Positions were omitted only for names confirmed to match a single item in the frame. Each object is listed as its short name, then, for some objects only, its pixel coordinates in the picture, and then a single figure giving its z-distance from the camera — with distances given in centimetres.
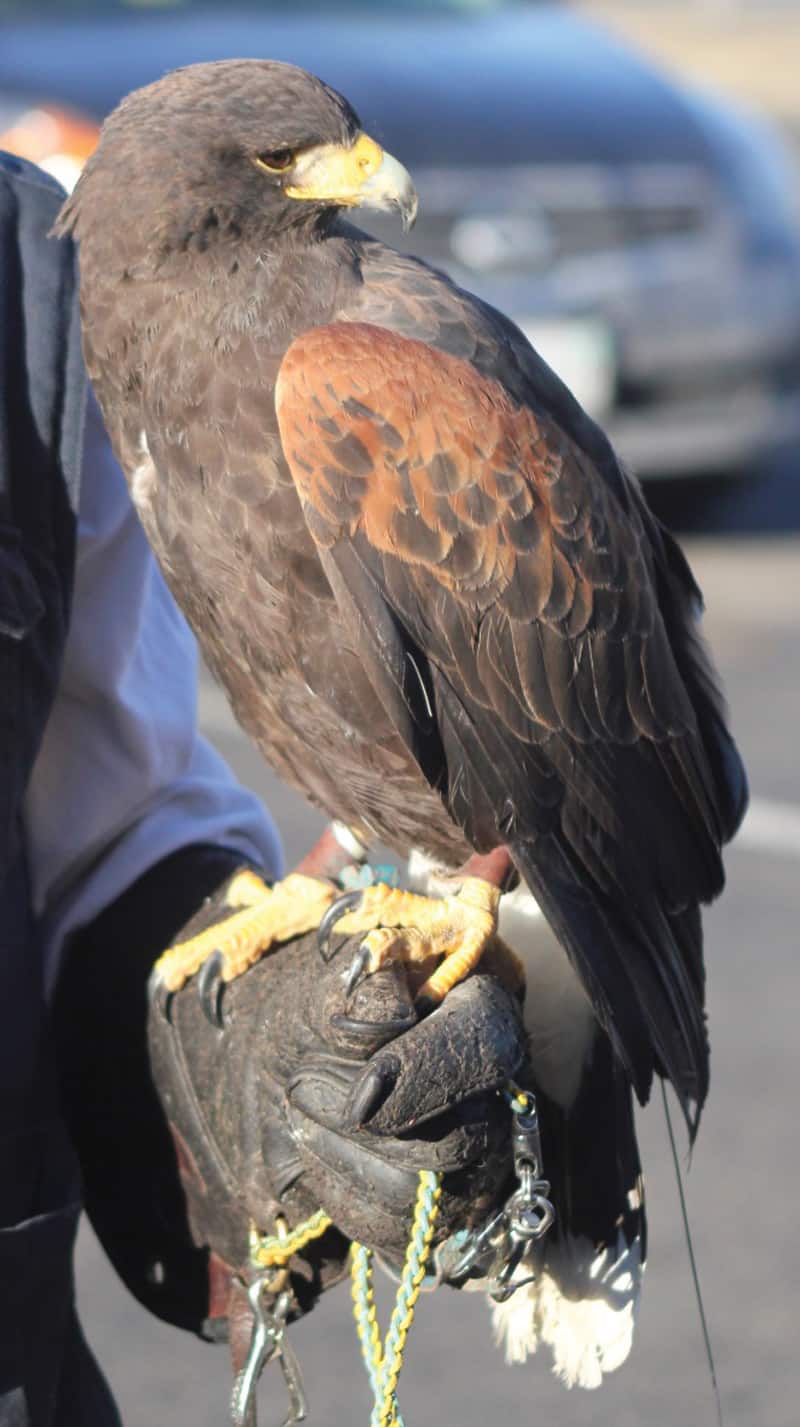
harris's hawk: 445
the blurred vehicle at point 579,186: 1461
